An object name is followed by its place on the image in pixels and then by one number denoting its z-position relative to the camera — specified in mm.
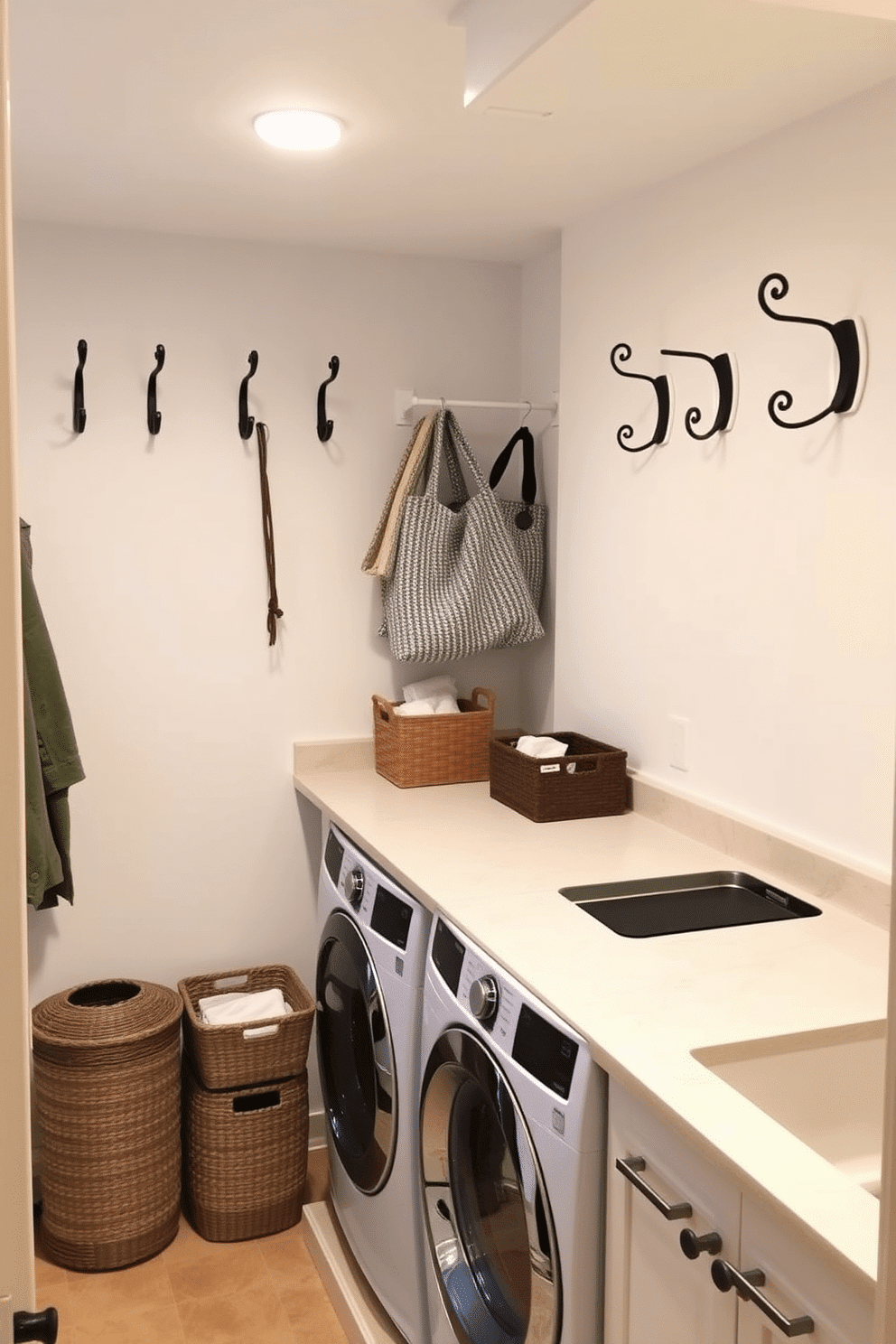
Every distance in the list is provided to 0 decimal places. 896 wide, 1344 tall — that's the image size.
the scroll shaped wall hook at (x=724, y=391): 2246
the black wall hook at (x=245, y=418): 2959
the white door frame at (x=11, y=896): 822
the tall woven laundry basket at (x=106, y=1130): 2645
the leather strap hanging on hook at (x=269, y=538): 2996
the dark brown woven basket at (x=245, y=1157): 2752
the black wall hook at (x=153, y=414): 2891
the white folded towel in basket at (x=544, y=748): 2668
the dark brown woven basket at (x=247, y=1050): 2730
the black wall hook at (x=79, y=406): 2812
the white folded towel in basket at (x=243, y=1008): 2838
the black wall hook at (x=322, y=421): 3023
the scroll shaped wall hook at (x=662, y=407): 2459
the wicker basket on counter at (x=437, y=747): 2920
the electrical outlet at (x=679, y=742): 2467
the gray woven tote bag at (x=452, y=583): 2965
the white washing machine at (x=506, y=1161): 1557
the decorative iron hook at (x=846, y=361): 1922
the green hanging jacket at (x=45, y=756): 2574
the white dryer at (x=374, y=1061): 2205
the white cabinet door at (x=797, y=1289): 1119
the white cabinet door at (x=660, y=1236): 1327
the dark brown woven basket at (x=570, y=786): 2553
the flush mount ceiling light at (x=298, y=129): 2078
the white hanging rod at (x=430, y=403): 3021
